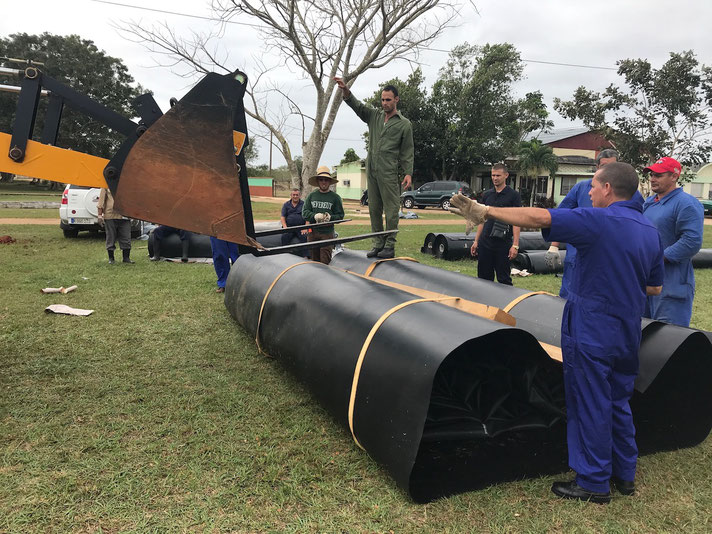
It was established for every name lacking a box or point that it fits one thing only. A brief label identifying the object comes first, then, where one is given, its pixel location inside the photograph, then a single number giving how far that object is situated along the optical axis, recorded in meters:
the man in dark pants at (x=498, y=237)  6.20
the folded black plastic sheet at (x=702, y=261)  11.85
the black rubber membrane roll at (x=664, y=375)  3.21
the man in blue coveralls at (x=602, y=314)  2.67
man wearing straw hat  7.37
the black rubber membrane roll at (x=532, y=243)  12.09
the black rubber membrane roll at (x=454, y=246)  11.79
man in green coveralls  5.40
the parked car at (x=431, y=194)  31.33
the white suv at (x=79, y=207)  12.97
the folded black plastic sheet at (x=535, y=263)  10.67
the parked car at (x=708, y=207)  33.85
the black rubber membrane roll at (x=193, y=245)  10.90
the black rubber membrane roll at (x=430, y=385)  2.85
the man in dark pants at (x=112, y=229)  9.93
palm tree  35.31
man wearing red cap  4.07
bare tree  17.38
